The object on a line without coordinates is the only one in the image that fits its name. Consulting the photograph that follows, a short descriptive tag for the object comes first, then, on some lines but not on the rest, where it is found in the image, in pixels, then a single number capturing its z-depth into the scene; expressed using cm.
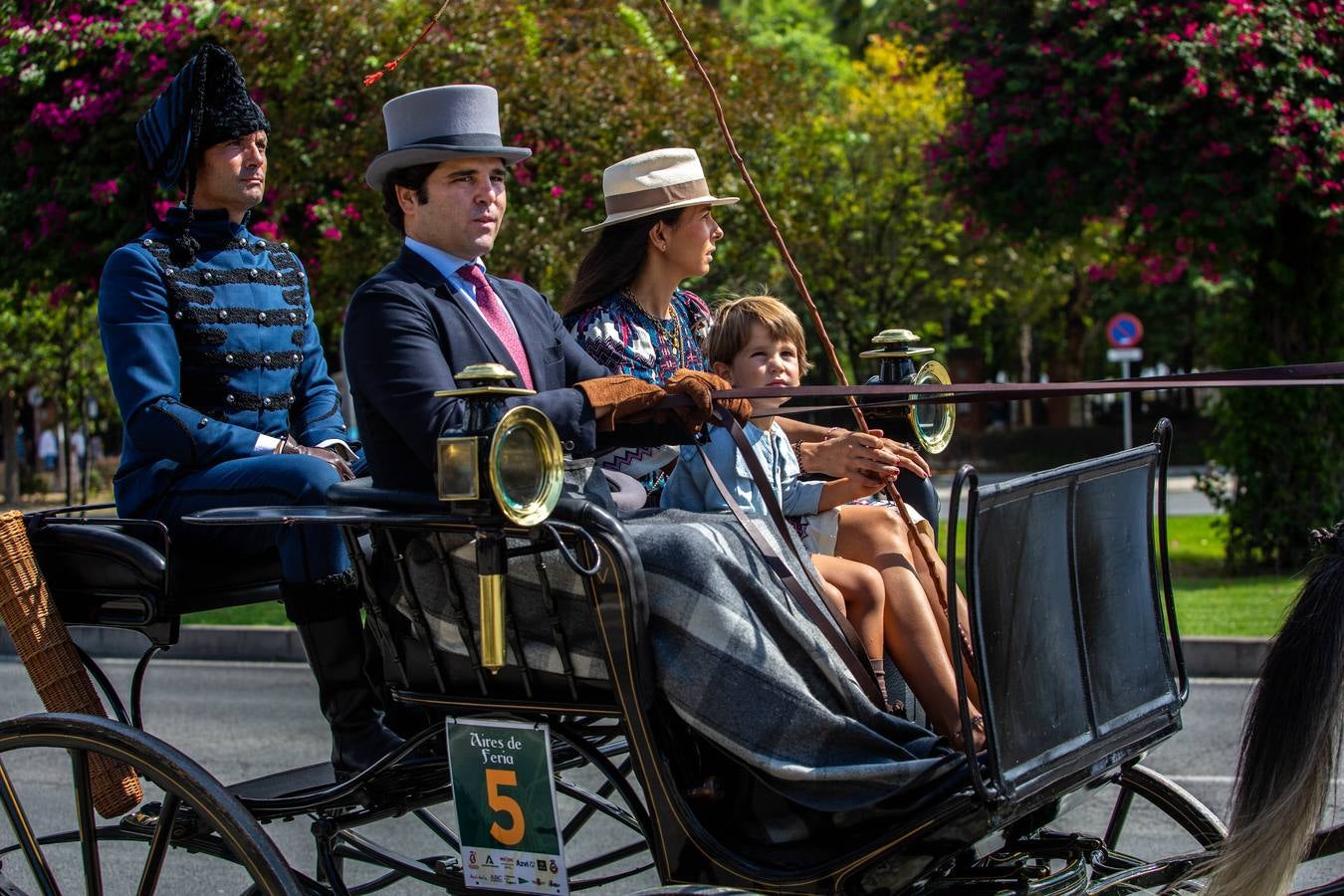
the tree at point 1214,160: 1962
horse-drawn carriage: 527
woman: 805
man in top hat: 604
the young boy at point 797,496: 607
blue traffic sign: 4472
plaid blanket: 526
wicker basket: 659
